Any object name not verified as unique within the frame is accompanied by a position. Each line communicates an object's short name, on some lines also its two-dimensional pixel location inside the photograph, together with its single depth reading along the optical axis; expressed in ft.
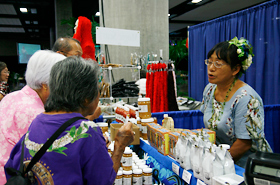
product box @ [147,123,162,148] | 6.66
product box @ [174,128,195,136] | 5.53
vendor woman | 6.34
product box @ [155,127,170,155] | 5.95
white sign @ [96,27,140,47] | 11.27
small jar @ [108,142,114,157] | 6.69
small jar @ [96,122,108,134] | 8.25
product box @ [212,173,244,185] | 3.92
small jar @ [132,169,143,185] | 5.92
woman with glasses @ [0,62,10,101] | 15.73
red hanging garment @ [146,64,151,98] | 12.69
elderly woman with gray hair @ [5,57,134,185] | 3.32
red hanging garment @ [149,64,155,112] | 12.55
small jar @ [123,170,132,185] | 5.86
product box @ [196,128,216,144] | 5.74
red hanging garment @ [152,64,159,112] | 12.35
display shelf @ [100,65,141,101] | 10.93
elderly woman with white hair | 4.66
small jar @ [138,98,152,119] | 7.65
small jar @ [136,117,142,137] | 7.83
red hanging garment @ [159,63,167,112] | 12.30
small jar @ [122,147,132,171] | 6.08
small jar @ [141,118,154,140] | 7.57
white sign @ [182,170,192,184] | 4.75
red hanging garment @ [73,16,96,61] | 11.62
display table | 4.84
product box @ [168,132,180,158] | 5.62
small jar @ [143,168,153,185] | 5.95
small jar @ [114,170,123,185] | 5.83
